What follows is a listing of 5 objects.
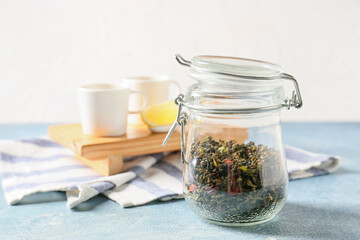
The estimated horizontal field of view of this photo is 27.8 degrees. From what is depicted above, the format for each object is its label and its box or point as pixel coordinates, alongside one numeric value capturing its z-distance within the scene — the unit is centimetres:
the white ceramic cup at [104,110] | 89
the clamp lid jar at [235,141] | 71
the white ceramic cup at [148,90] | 97
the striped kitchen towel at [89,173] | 81
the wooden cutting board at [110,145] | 87
